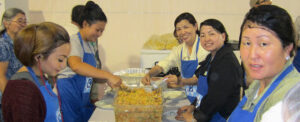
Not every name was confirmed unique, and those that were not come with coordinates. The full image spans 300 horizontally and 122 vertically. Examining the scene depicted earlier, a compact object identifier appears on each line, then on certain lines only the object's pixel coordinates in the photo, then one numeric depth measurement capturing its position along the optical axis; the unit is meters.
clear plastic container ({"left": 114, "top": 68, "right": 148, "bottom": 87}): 2.01
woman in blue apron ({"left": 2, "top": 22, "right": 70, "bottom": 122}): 0.98
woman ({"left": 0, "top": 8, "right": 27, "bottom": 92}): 1.98
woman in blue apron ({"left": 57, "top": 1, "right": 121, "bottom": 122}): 1.77
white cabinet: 2.92
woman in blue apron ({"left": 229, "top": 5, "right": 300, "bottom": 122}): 0.82
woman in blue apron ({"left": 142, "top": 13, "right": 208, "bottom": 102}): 1.98
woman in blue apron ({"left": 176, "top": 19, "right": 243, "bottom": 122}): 1.31
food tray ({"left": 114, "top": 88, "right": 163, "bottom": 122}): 1.21
